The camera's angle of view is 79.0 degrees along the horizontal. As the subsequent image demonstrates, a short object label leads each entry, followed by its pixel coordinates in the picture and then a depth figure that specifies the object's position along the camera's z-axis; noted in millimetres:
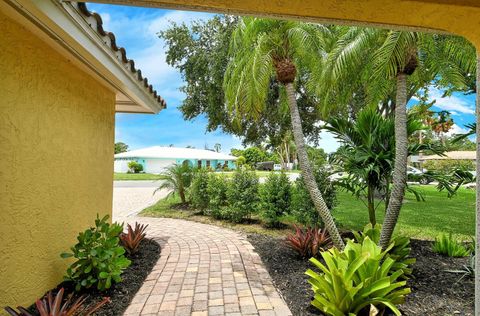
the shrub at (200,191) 10258
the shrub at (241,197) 8820
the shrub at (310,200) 7211
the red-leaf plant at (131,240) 5305
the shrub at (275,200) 8164
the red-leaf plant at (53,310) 2559
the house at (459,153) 27255
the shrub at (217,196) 9445
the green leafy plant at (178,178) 11750
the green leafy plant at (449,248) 5430
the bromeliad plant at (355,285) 3197
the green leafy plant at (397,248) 4341
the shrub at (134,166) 40422
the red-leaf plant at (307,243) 5320
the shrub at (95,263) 3635
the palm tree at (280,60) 5449
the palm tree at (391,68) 4516
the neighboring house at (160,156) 36906
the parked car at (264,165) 55062
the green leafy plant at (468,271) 4395
